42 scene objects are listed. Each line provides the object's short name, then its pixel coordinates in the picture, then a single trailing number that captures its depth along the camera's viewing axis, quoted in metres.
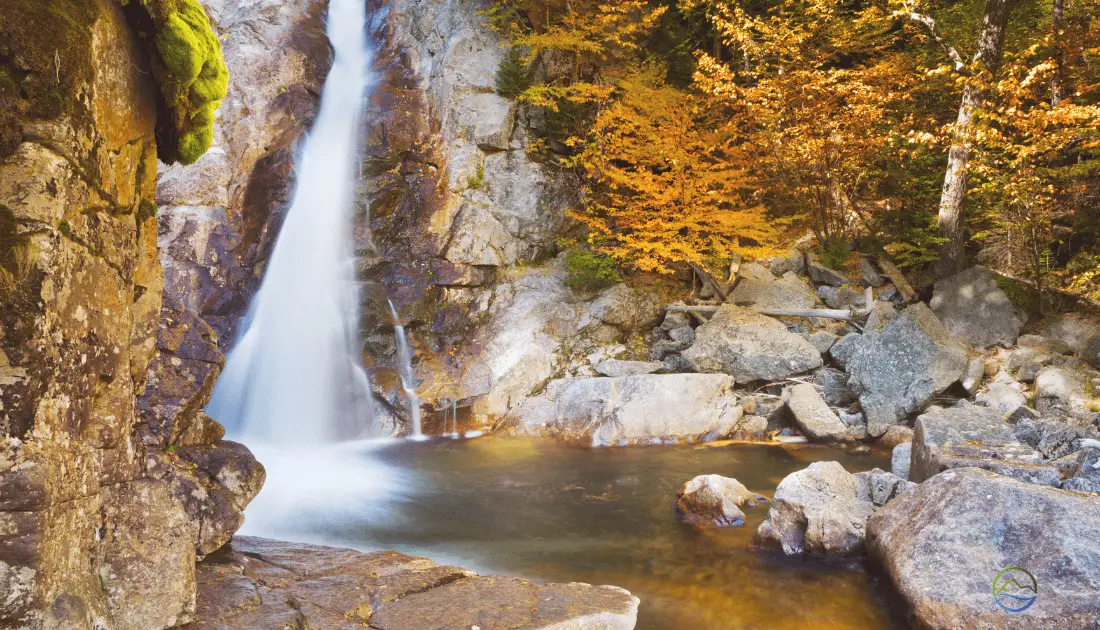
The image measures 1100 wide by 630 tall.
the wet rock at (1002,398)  9.34
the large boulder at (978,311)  11.06
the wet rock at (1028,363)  10.08
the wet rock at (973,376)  10.16
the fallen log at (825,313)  11.95
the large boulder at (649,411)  10.48
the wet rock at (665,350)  12.63
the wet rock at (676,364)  12.18
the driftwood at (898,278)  12.44
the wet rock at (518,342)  11.75
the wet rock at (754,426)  10.60
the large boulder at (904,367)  10.10
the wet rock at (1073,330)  10.26
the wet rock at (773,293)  12.75
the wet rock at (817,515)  5.95
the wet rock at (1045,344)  10.38
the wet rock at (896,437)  9.63
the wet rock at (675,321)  13.31
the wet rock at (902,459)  7.47
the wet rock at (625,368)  11.76
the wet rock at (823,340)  11.62
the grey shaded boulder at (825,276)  12.94
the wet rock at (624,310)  13.02
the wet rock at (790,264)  13.83
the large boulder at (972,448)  5.71
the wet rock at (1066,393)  8.66
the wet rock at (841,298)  12.45
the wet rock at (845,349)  11.02
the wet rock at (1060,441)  6.38
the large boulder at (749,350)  11.30
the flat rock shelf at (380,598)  3.82
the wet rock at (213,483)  4.63
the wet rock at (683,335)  12.79
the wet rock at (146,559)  3.29
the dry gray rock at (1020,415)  8.07
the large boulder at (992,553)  4.11
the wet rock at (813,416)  10.22
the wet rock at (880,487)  6.43
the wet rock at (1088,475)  5.29
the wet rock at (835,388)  10.96
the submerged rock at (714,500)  6.94
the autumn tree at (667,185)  12.20
